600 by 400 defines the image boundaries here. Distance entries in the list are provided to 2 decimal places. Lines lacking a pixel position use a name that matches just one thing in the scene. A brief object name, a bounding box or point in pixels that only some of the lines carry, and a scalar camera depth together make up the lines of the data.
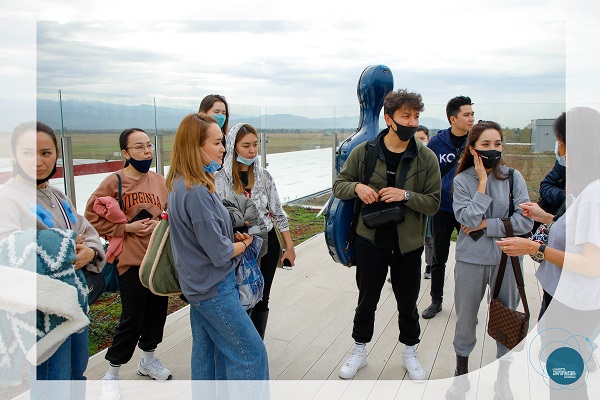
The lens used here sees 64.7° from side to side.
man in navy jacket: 3.89
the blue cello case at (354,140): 3.21
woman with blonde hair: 2.16
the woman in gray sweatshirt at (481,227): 2.71
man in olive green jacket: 2.95
